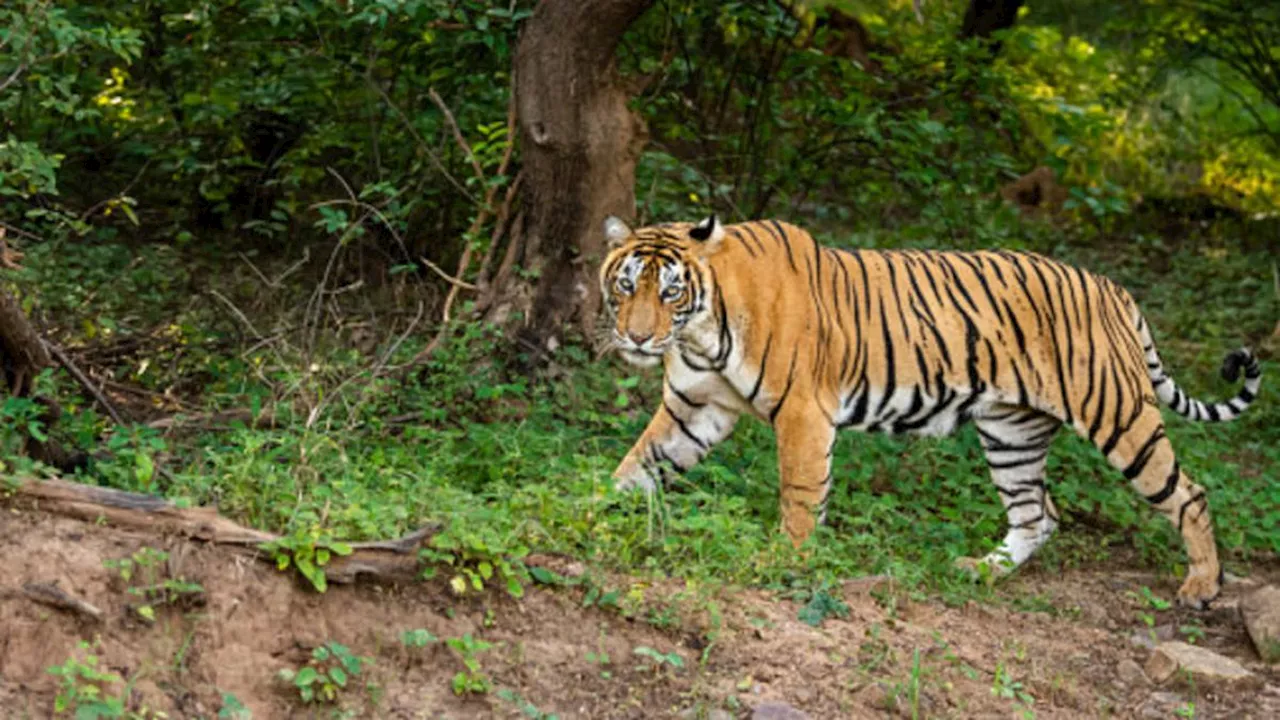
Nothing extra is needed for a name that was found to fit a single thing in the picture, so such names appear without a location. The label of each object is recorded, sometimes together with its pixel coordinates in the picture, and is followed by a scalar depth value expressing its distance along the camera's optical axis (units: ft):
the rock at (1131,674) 34.27
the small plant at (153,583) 26.13
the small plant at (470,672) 27.30
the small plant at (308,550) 27.30
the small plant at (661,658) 29.12
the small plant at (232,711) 25.18
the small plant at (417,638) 27.45
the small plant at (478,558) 28.81
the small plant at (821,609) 32.22
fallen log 27.37
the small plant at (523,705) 27.20
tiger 38.99
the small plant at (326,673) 26.02
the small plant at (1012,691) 31.04
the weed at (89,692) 23.88
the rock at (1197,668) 34.22
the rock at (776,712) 28.27
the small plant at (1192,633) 37.65
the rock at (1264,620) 35.96
